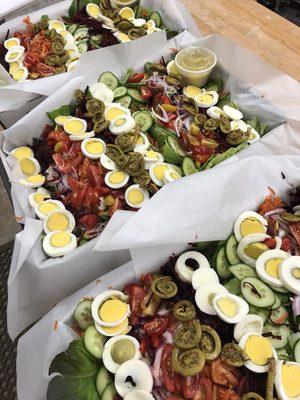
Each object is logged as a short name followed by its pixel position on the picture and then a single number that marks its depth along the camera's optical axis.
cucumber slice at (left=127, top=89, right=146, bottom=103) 0.62
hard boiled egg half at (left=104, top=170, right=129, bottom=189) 0.52
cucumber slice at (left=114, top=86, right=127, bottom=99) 0.62
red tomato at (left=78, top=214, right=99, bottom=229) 0.51
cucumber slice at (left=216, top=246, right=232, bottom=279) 0.44
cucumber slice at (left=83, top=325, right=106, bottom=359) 0.39
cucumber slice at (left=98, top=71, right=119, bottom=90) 0.63
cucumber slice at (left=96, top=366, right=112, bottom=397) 0.38
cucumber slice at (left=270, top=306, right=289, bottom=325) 0.40
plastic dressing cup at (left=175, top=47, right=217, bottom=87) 0.61
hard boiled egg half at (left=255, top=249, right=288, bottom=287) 0.42
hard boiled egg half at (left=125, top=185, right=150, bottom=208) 0.51
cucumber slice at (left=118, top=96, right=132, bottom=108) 0.61
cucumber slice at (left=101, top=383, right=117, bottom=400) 0.37
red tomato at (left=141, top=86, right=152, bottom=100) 0.61
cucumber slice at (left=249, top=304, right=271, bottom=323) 0.40
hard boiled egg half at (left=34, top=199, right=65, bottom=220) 0.51
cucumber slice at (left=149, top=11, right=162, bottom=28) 0.72
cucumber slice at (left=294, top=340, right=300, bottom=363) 0.38
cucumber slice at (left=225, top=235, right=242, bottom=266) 0.44
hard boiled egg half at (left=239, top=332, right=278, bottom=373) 0.36
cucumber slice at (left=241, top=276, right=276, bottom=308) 0.40
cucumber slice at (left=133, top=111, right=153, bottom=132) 0.58
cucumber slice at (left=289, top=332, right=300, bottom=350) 0.39
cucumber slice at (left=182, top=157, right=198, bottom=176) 0.53
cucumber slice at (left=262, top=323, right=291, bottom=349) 0.39
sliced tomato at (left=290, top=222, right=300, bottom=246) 0.45
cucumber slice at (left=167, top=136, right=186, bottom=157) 0.55
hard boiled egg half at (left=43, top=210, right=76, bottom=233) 0.50
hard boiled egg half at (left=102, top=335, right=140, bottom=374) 0.38
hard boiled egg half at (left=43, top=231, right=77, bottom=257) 0.46
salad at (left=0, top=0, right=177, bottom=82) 0.66
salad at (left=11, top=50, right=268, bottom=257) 0.51
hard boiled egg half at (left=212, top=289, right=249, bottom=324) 0.39
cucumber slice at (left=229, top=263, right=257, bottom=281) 0.43
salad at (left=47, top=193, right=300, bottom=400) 0.36
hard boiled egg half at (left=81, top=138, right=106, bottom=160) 0.54
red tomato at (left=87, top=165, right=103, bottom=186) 0.53
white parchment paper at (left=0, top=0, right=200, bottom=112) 0.59
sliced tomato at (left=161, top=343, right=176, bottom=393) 0.37
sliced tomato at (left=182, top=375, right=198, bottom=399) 0.36
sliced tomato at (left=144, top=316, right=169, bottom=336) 0.40
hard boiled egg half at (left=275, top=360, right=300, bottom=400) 0.35
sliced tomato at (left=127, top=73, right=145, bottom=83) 0.63
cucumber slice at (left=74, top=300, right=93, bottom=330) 0.41
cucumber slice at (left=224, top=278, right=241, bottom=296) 0.42
